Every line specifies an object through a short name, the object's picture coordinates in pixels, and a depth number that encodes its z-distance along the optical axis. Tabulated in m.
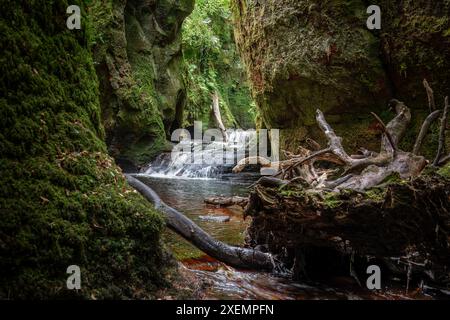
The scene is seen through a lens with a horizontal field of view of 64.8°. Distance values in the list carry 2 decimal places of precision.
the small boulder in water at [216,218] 6.05
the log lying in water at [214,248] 3.66
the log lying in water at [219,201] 7.28
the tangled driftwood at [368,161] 3.24
